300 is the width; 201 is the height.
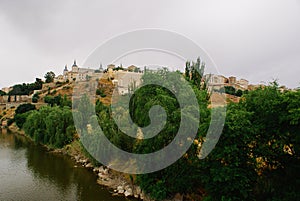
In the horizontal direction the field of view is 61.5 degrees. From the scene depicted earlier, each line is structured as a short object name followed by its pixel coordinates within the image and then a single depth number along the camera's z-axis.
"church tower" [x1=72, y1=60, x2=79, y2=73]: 88.04
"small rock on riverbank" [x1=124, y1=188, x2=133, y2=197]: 15.21
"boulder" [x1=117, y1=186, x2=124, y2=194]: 15.61
